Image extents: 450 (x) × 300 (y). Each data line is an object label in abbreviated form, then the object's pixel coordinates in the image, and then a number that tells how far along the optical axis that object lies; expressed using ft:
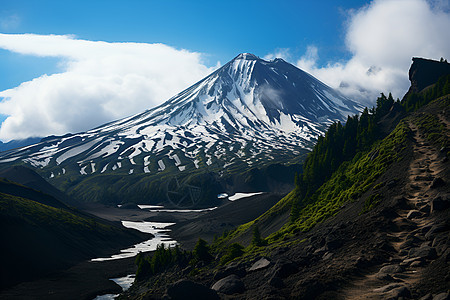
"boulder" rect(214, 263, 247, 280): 106.09
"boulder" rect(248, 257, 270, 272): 103.35
